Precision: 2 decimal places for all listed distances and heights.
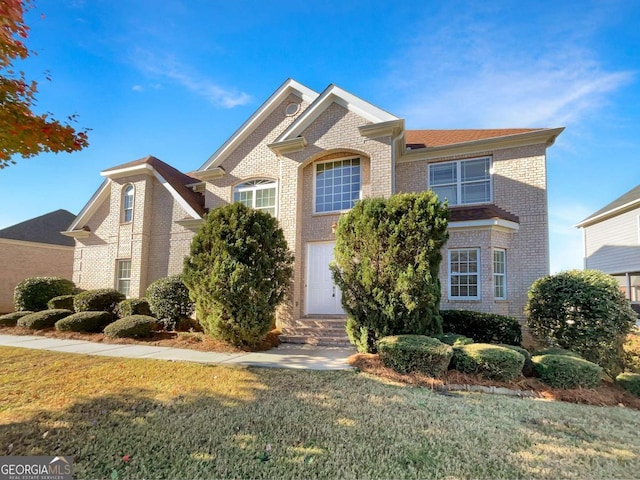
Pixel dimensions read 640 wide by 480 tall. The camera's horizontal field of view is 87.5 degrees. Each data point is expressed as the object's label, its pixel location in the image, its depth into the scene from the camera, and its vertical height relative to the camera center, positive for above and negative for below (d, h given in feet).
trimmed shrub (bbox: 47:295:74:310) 44.83 -5.08
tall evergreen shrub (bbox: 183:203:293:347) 27.04 -0.53
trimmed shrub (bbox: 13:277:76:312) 46.44 -4.03
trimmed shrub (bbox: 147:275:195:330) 36.73 -3.95
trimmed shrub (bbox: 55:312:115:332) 35.89 -6.23
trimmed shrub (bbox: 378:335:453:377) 19.77 -5.00
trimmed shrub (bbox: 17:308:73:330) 38.04 -6.31
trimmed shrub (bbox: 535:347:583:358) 21.76 -5.17
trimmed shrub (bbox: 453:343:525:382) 19.11 -5.14
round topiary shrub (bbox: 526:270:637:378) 23.65 -3.03
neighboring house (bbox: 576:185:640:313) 55.62 +6.37
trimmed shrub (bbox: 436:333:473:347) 23.01 -4.72
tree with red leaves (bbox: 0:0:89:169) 12.02 +5.65
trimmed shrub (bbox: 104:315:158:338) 32.73 -6.09
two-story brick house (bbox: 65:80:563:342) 35.76 +10.51
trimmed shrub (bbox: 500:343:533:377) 20.65 -5.74
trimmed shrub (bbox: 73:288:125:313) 41.88 -4.51
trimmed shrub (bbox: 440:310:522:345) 28.32 -4.58
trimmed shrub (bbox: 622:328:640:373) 25.36 -6.10
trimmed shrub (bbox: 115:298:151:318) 39.47 -4.89
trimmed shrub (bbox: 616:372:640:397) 20.18 -6.53
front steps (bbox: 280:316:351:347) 30.76 -6.03
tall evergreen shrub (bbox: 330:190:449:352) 23.30 +0.22
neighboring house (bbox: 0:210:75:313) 61.41 +2.22
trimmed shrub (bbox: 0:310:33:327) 41.06 -6.93
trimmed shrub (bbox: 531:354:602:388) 18.92 -5.59
